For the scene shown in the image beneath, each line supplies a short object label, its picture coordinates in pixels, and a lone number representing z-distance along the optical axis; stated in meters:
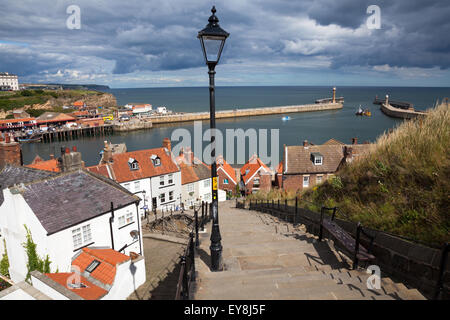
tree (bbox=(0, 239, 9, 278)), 17.12
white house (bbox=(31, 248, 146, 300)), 10.34
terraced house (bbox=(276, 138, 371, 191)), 33.84
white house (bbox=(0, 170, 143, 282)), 14.74
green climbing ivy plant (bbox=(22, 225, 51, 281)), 14.88
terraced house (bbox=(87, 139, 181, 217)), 31.47
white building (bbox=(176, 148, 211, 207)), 36.92
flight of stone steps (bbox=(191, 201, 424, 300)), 5.15
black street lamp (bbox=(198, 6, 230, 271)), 6.29
